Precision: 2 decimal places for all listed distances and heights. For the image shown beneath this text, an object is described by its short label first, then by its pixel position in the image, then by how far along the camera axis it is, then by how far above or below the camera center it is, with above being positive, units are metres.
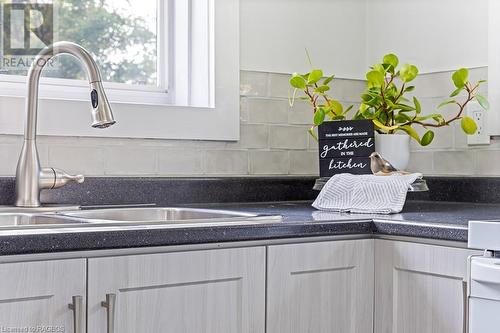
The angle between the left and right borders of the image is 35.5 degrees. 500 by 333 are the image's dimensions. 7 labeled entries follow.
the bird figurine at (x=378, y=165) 2.23 -0.01
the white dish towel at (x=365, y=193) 2.04 -0.09
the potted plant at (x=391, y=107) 2.35 +0.17
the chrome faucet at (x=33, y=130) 1.94 +0.07
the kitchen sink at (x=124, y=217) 1.57 -0.13
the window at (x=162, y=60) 2.29 +0.31
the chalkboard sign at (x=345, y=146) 2.30 +0.05
